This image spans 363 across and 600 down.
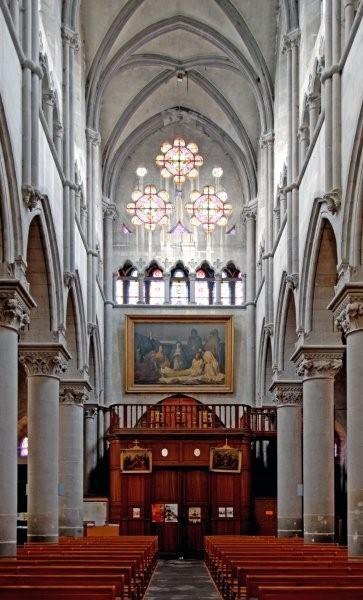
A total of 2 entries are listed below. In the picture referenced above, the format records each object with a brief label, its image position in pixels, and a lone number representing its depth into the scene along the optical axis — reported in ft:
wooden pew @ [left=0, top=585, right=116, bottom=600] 37.99
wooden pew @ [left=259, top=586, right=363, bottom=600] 37.70
